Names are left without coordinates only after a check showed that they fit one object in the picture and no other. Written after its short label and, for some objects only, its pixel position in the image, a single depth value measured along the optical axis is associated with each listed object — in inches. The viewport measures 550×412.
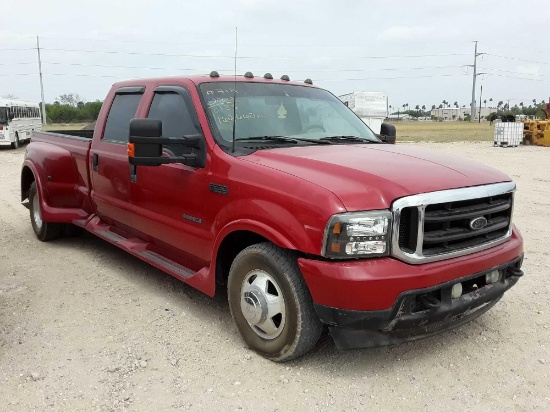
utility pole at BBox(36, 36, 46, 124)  2161.7
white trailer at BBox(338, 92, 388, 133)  1057.5
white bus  935.7
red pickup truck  114.7
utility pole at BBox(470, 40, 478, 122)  3637.3
